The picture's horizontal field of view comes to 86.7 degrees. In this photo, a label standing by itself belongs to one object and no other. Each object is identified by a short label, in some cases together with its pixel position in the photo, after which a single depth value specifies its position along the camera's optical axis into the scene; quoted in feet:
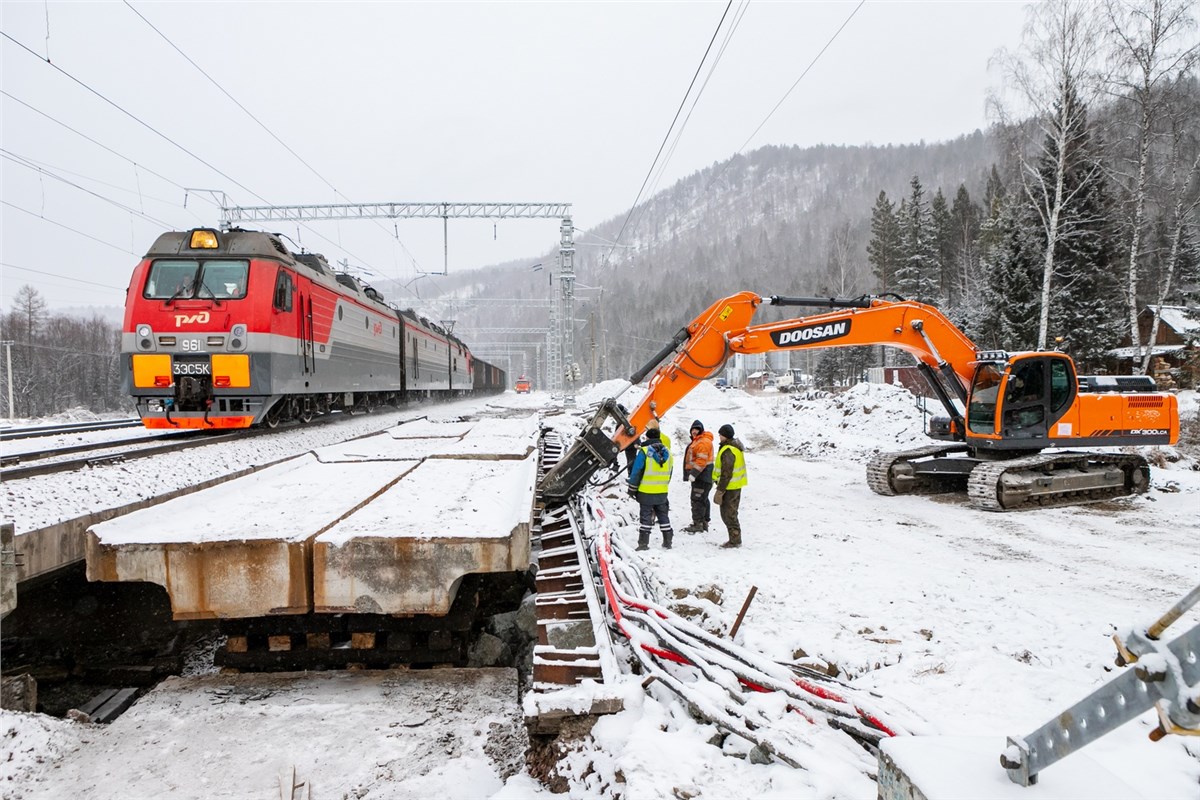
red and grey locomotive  27.66
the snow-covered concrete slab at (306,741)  9.34
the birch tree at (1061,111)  57.77
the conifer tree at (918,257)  149.38
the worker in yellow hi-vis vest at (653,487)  24.59
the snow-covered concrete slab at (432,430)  28.45
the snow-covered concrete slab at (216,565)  10.93
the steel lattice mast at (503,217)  78.97
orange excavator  29.55
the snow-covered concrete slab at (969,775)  4.42
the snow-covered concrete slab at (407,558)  11.13
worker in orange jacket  26.86
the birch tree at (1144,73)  55.21
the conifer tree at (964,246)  159.02
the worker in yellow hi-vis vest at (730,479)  24.80
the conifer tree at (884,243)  168.66
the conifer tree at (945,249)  167.22
